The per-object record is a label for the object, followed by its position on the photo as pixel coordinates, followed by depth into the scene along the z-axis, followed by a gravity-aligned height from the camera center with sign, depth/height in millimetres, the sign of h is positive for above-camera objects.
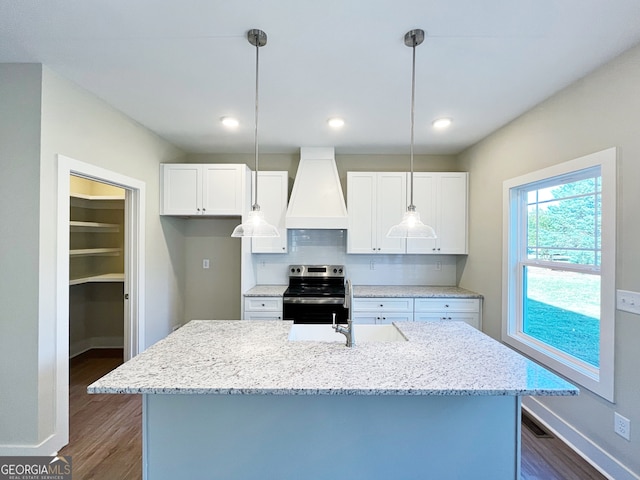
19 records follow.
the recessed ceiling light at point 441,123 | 2697 +1129
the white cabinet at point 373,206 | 3498 +432
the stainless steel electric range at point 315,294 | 3105 -593
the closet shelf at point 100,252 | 3107 -138
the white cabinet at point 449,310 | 3201 -742
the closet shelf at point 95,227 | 3283 +161
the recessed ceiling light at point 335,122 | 2688 +1127
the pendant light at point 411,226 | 1615 +94
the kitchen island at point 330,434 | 1333 -881
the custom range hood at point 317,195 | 3369 +546
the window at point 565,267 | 1803 -185
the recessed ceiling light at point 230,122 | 2703 +1127
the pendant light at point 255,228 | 1794 +81
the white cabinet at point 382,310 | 3230 -753
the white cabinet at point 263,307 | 3205 -725
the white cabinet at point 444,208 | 3494 +411
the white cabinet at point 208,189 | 3262 +581
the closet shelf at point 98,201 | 3377 +483
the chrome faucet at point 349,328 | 1582 -480
